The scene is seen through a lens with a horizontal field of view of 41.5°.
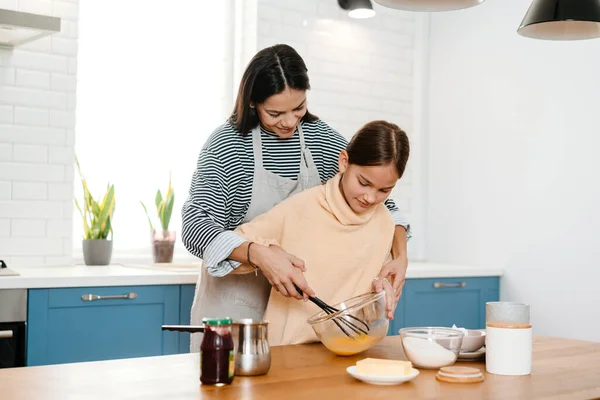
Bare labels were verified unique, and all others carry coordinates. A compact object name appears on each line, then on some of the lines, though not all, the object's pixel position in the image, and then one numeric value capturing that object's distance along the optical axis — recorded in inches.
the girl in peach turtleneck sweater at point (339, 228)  94.1
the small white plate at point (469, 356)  82.9
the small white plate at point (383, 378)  69.2
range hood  131.8
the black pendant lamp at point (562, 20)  109.0
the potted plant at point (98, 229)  159.0
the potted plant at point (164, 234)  168.4
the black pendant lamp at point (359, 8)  186.5
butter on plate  69.9
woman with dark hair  101.3
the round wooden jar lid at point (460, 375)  72.1
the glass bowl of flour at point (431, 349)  77.3
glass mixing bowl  81.2
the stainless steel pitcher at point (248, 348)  71.4
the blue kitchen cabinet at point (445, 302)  172.4
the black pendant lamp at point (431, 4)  97.5
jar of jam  67.4
